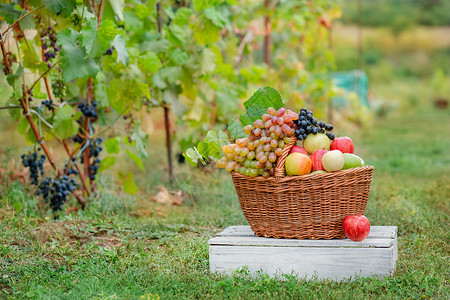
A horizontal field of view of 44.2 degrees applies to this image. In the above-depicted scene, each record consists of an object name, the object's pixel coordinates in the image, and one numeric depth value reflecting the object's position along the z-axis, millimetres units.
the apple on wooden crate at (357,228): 2607
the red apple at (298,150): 2758
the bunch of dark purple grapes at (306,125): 2791
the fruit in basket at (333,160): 2646
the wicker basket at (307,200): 2664
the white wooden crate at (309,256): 2590
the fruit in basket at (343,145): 2828
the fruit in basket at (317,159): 2711
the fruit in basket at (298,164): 2670
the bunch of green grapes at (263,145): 2722
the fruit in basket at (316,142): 2811
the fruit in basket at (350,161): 2730
